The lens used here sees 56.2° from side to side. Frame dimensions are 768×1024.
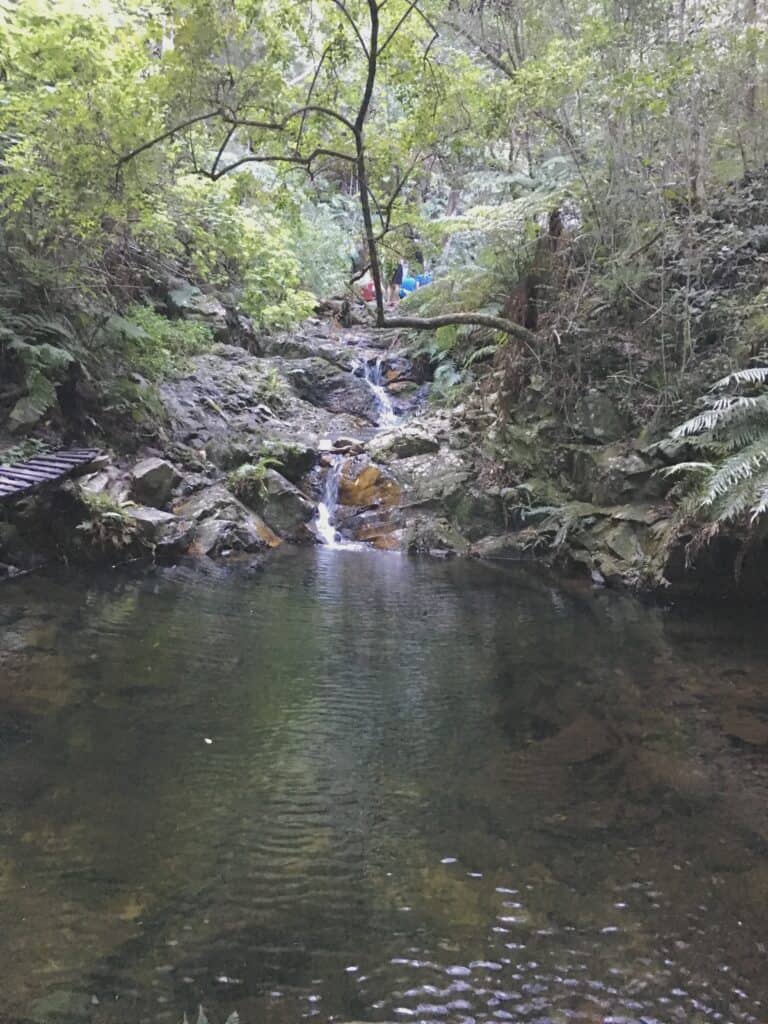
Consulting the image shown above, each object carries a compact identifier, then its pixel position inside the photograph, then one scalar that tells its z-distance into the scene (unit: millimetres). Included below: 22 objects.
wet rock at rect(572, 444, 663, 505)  9148
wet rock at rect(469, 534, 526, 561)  10901
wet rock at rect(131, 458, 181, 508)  10070
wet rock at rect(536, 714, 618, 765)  4168
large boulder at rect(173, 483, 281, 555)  9945
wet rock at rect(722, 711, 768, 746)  4434
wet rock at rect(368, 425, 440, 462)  12930
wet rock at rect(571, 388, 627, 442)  10031
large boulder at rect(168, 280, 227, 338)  14602
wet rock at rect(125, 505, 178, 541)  9266
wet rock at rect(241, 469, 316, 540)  11469
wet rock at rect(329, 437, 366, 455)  13500
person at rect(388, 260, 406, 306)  22375
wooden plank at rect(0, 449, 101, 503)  7324
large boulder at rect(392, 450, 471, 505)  11898
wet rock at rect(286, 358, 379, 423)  16266
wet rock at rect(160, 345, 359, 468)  12312
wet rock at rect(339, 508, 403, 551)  11594
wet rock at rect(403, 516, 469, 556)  11352
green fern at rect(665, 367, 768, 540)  6531
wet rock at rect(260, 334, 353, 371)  17422
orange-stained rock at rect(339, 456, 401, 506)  12273
